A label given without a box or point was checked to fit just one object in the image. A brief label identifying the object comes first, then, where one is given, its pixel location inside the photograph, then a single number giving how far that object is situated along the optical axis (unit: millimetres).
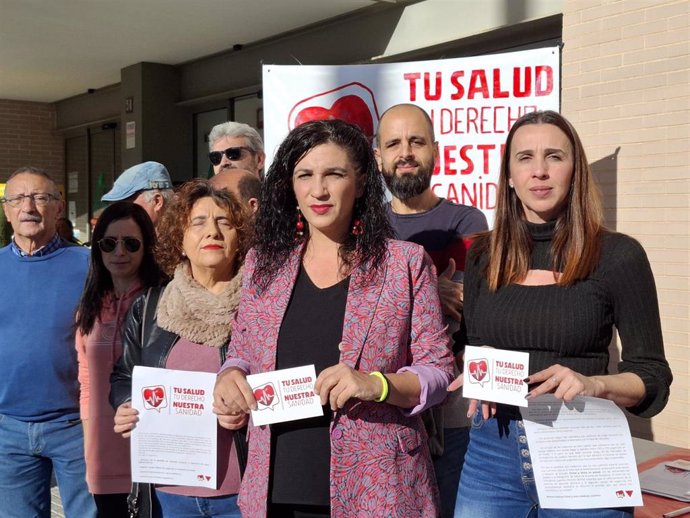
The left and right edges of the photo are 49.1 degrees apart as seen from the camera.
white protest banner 4328
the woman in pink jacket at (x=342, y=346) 1995
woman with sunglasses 3000
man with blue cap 4098
